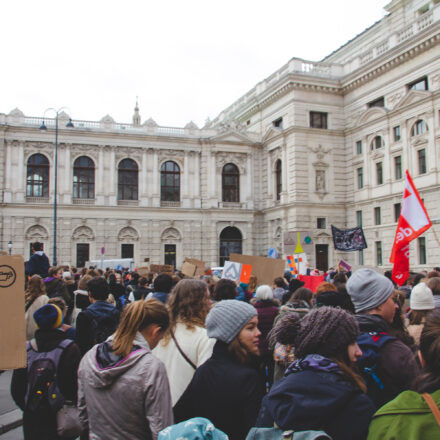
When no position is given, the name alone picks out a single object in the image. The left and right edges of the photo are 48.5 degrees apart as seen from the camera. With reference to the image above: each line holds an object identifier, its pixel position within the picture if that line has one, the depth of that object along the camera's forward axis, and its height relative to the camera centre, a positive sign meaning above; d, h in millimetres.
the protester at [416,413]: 2328 -772
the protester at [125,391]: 3629 -1002
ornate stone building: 34531 +6842
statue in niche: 38438 +5962
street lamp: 31961 +6132
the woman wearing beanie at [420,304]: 5684 -579
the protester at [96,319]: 6613 -834
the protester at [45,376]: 4562 -1112
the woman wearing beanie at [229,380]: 3348 -862
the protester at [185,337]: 4566 -768
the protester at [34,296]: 8185 -620
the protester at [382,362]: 3629 -802
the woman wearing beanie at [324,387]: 2688 -754
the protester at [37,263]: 11625 -85
